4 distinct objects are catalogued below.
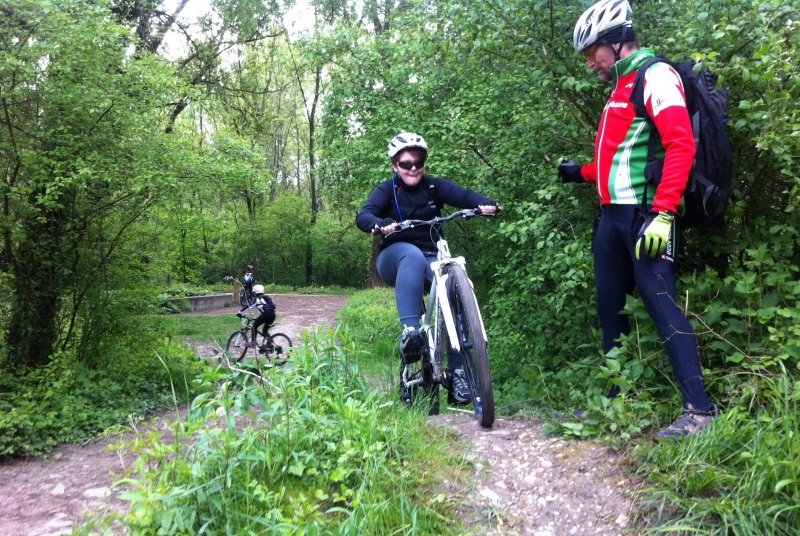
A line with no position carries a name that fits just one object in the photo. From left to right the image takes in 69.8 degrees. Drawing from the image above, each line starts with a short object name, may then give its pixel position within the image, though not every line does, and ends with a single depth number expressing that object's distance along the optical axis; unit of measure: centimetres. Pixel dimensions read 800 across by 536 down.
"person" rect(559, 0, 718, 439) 240
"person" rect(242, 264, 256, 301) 1541
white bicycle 299
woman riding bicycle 344
